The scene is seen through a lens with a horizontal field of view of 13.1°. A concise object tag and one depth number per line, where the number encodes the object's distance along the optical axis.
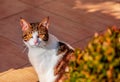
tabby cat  1.93
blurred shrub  1.32
